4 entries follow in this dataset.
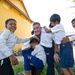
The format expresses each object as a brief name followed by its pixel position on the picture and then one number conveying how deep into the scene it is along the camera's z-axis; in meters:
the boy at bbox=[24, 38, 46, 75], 1.41
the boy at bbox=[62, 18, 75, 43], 1.37
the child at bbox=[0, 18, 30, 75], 1.23
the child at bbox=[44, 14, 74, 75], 1.36
